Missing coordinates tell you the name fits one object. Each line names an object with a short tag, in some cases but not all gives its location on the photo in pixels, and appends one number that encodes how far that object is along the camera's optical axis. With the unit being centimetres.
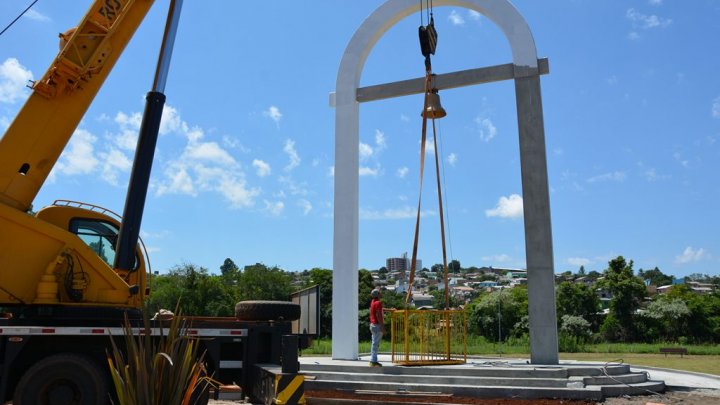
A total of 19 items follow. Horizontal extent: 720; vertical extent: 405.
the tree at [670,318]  3578
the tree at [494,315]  4341
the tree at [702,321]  3569
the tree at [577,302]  4072
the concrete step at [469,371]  1074
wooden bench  2202
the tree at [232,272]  5298
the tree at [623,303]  3800
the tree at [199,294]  3591
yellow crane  795
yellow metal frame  1244
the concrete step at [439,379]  1030
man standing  1206
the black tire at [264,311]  959
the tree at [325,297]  4122
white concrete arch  1276
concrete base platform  999
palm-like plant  438
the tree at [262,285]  4788
